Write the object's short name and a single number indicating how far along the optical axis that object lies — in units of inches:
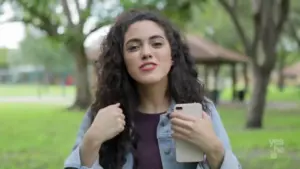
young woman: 76.0
